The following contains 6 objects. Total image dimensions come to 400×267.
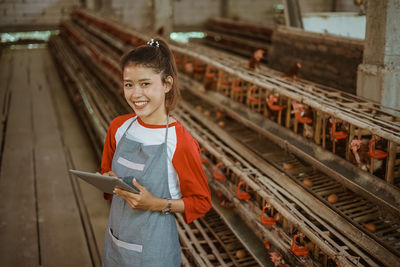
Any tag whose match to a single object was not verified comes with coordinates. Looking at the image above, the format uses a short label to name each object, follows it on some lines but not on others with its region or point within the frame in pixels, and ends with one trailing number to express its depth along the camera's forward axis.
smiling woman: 1.44
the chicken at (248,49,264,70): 4.17
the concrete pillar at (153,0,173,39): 10.87
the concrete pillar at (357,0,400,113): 3.70
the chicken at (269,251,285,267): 2.32
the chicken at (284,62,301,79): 4.00
